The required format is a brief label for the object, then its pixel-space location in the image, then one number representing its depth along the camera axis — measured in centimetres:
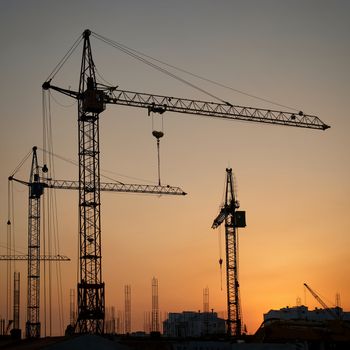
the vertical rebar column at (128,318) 14012
